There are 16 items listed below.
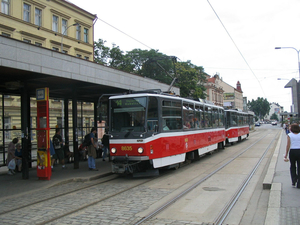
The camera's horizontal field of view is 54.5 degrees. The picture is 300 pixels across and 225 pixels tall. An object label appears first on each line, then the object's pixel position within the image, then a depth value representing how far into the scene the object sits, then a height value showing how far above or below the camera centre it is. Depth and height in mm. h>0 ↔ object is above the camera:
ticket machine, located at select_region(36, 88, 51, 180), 9883 -321
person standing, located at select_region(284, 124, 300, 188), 7164 -717
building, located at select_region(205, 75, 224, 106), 72912 +8577
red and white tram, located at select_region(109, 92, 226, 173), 9727 -255
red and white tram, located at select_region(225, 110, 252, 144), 23766 -297
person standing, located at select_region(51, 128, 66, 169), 12266 -842
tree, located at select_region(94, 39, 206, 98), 43750 +9212
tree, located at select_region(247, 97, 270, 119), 137000 +7352
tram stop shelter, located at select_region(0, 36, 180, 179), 8602 +1692
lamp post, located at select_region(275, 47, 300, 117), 65012 +7178
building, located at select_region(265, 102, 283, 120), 197275 +10413
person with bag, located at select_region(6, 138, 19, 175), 11406 -1279
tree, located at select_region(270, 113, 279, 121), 170825 +2841
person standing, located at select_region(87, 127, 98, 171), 11500 -1050
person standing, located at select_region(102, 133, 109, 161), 14027 -761
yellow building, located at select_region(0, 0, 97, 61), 25688 +10282
